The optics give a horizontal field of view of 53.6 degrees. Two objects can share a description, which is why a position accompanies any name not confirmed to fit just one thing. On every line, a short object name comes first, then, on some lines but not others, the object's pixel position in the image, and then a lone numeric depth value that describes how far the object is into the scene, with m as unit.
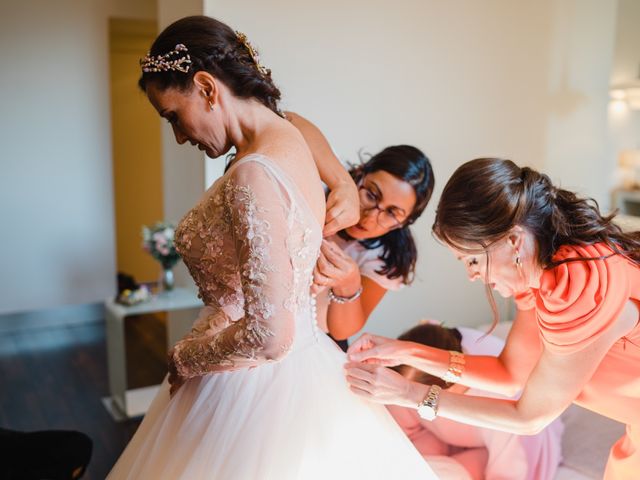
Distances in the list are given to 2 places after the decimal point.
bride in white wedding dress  1.07
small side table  3.15
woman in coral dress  1.07
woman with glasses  1.89
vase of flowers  3.20
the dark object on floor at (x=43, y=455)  1.82
